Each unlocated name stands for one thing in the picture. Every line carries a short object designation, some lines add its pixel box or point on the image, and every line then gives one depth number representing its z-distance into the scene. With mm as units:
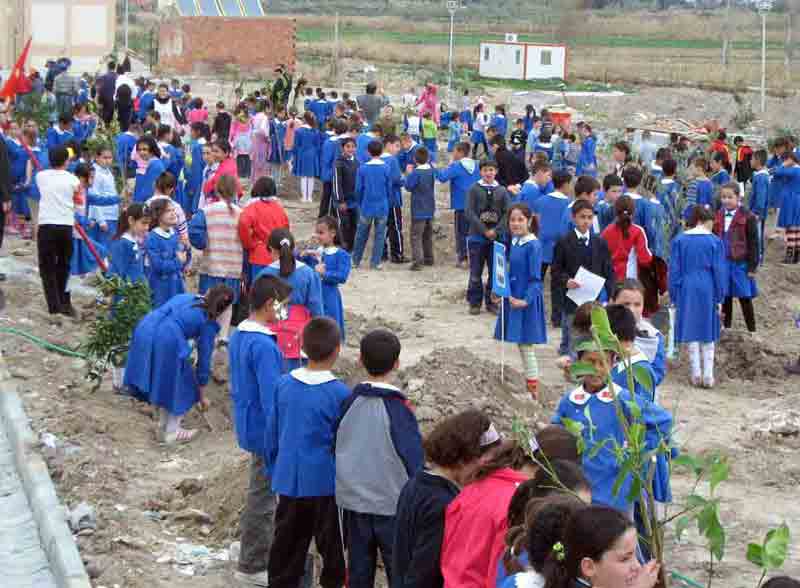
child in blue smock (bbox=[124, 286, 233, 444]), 10648
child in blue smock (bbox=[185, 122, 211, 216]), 18734
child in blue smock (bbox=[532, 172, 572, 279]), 14969
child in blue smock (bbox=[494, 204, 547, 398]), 12227
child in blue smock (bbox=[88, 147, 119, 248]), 15547
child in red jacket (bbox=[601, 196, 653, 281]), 12992
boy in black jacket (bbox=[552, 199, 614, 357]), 12281
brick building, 51750
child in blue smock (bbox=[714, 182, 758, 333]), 14430
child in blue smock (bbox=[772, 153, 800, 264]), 20078
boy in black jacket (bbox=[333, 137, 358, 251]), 18719
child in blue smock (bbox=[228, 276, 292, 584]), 7906
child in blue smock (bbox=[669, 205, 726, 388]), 13016
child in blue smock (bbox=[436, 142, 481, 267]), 18312
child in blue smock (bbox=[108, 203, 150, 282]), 12281
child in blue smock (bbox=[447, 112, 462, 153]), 29078
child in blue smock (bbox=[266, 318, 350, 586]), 7191
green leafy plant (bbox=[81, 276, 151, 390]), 11758
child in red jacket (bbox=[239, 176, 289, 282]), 12500
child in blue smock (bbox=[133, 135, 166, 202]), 15964
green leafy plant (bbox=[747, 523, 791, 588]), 4320
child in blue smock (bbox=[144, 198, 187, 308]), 12070
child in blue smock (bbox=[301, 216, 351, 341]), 11398
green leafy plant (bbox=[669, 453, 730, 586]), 4560
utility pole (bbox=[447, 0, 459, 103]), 38781
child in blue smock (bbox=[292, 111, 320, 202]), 23250
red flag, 17766
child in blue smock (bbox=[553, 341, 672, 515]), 6848
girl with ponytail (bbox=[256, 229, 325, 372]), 10328
